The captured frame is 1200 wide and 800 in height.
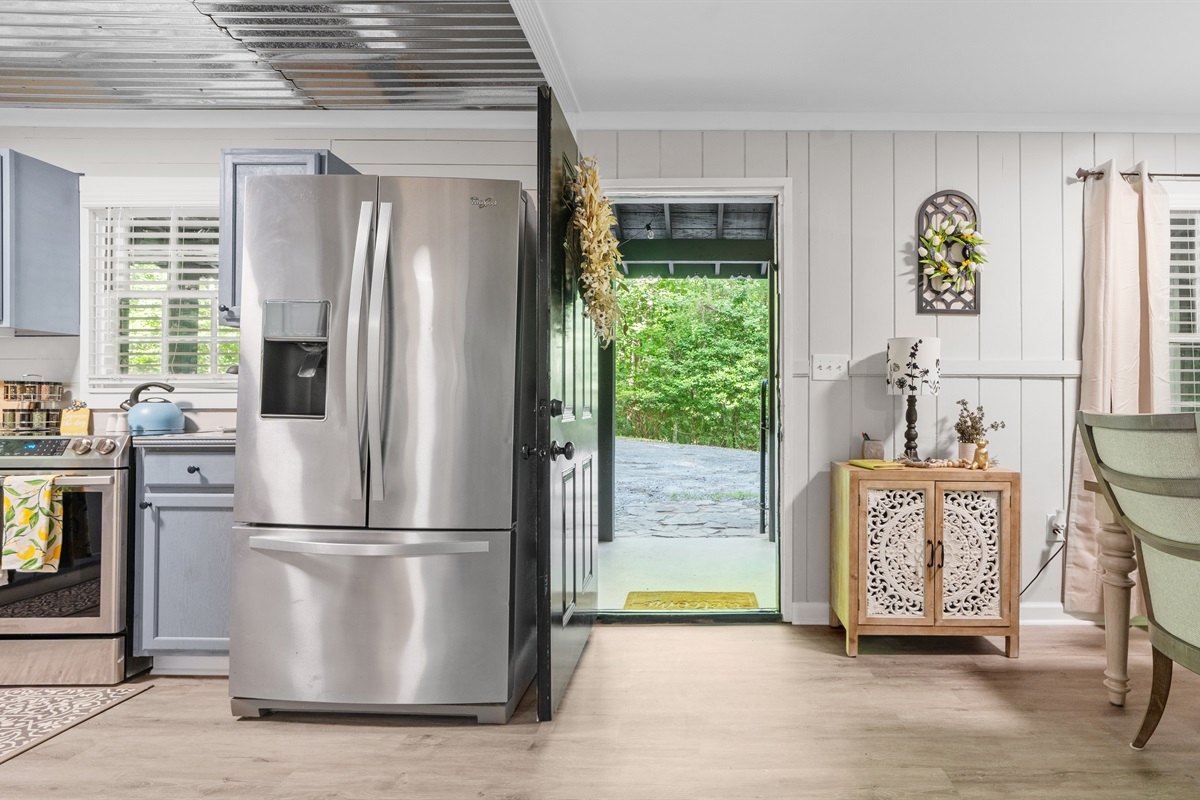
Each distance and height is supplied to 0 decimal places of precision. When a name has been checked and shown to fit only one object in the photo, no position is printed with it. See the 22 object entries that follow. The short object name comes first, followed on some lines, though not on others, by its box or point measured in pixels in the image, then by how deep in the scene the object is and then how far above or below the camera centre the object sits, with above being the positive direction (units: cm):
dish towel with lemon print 272 -46
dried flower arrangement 333 -10
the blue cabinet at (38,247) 313 +69
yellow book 323 -27
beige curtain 346 +40
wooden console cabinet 309 -63
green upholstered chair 190 -29
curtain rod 353 +113
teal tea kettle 312 -7
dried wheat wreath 279 +65
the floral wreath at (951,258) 353 +73
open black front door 237 -10
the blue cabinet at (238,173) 300 +95
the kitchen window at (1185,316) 361 +45
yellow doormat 394 -111
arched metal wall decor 358 +72
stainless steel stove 278 -74
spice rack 333 -5
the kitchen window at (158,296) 354 +51
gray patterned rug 235 -110
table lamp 326 +16
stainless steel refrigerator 239 -13
